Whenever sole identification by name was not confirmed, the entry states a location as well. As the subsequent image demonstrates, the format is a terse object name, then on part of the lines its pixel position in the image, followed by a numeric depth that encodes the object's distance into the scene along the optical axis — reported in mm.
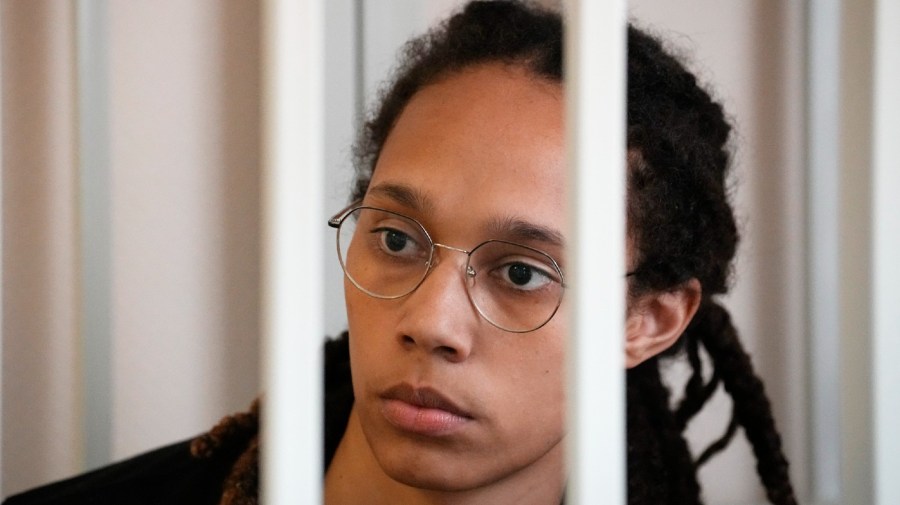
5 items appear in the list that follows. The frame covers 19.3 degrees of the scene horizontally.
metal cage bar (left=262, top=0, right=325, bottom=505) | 1088
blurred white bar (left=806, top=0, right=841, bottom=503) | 1572
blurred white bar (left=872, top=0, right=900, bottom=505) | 1159
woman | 1251
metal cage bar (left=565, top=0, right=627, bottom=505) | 1100
